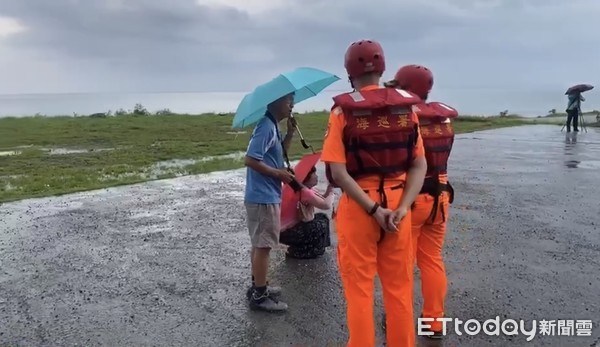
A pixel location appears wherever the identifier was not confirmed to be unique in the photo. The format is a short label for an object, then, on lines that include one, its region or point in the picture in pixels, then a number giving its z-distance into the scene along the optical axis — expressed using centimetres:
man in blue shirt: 507
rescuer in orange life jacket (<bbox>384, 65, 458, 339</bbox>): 438
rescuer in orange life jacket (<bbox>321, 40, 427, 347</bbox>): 366
